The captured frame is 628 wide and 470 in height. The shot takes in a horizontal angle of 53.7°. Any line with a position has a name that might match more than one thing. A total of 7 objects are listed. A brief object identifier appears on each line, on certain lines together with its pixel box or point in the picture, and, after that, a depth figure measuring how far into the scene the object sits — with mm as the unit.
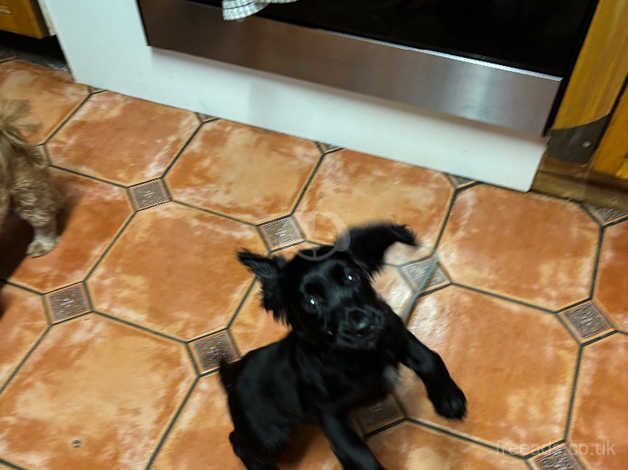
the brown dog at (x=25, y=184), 1193
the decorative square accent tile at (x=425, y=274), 1301
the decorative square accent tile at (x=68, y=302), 1306
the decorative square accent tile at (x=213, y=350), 1218
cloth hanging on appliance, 1181
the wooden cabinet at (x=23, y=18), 1574
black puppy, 860
